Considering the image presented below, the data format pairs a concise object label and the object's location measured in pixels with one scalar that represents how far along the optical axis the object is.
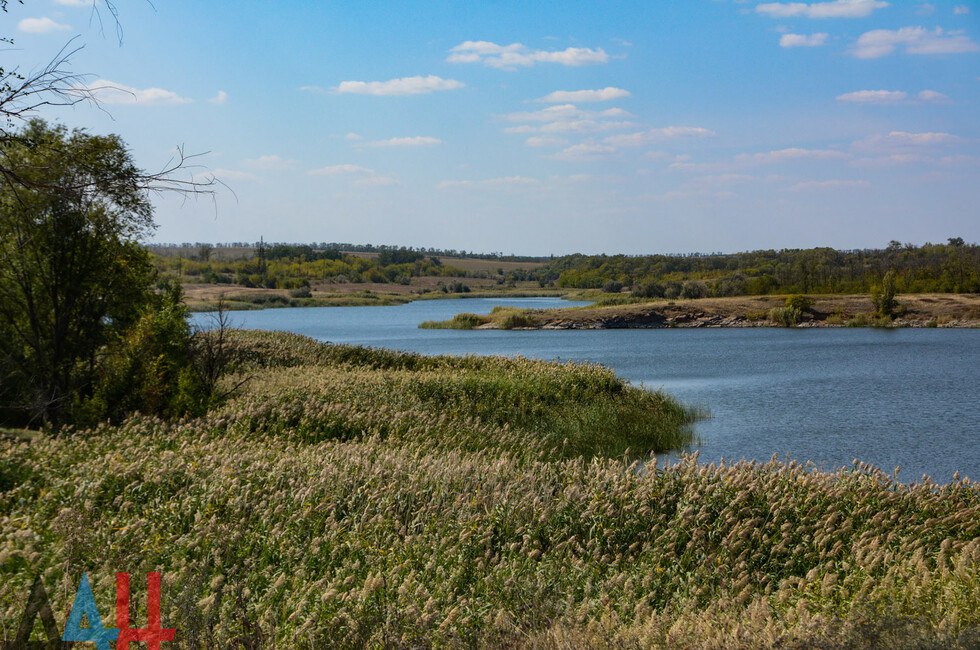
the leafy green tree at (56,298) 17.17
